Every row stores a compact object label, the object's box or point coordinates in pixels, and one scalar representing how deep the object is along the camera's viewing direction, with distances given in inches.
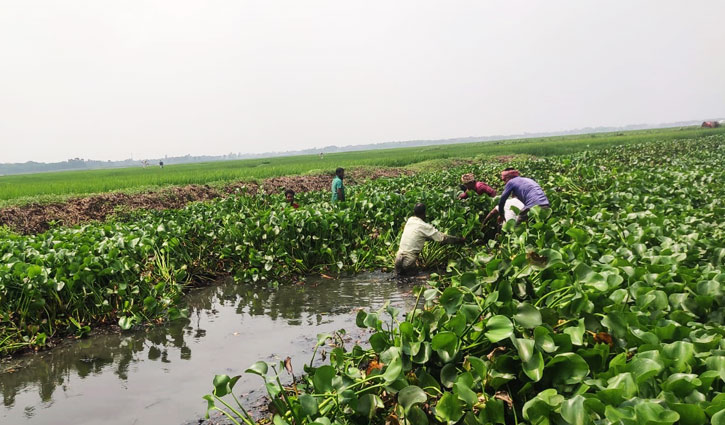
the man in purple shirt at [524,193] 268.9
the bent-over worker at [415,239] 281.4
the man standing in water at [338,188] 412.2
